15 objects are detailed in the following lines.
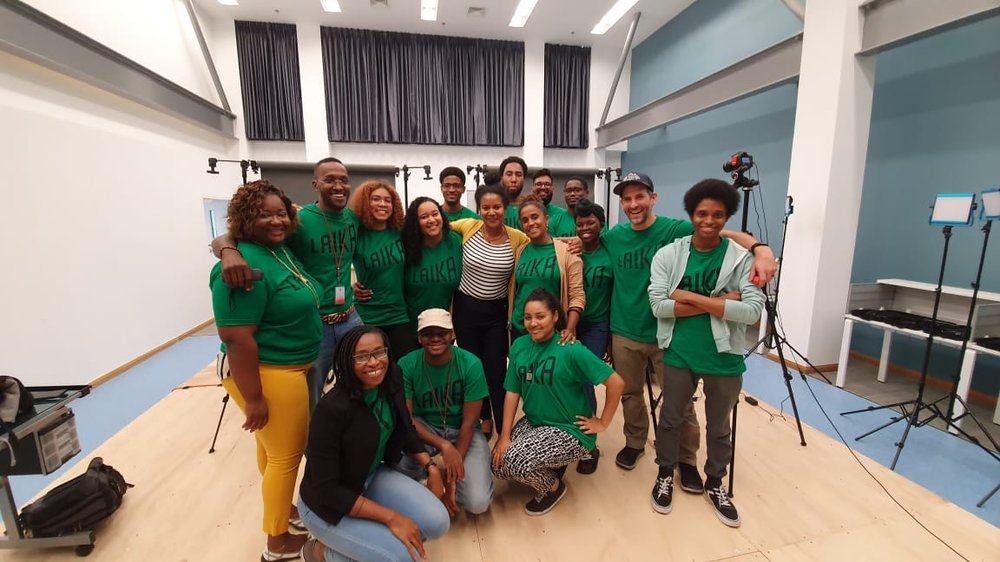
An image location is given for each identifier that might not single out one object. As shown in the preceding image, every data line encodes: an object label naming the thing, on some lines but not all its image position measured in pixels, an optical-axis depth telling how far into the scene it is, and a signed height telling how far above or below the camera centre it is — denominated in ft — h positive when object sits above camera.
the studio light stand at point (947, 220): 7.29 -0.16
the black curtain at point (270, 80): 19.86 +6.67
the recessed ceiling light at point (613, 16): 18.38 +9.28
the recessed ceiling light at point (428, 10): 17.82 +9.23
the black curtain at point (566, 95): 22.94 +6.73
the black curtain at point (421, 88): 20.88 +6.64
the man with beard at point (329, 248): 5.74 -0.45
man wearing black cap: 6.13 -1.21
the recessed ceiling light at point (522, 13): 18.34 +9.34
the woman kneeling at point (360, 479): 4.19 -2.77
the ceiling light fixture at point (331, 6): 17.83 +9.24
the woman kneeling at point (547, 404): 5.69 -2.76
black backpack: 5.24 -3.78
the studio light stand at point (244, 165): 13.31 +1.82
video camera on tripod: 10.26 +1.13
